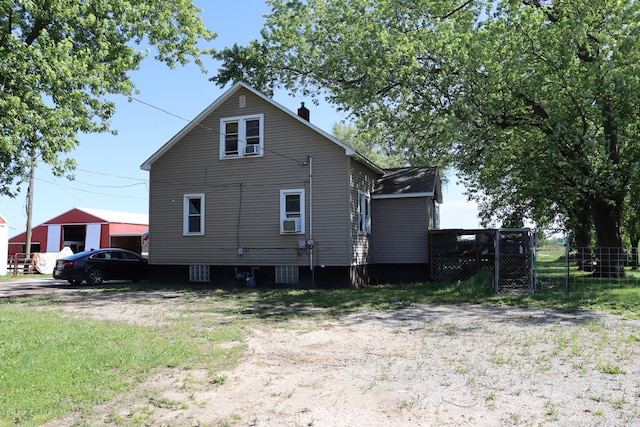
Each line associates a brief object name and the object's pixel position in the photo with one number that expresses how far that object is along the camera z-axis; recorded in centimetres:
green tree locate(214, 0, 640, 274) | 1435
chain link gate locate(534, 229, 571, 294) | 1315
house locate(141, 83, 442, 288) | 1656
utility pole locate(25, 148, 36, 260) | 2745
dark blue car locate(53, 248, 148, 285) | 1905
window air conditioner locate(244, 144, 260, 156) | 1744
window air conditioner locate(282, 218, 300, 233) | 1655
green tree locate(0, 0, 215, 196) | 1238
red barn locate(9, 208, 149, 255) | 3716
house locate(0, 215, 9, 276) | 2606
